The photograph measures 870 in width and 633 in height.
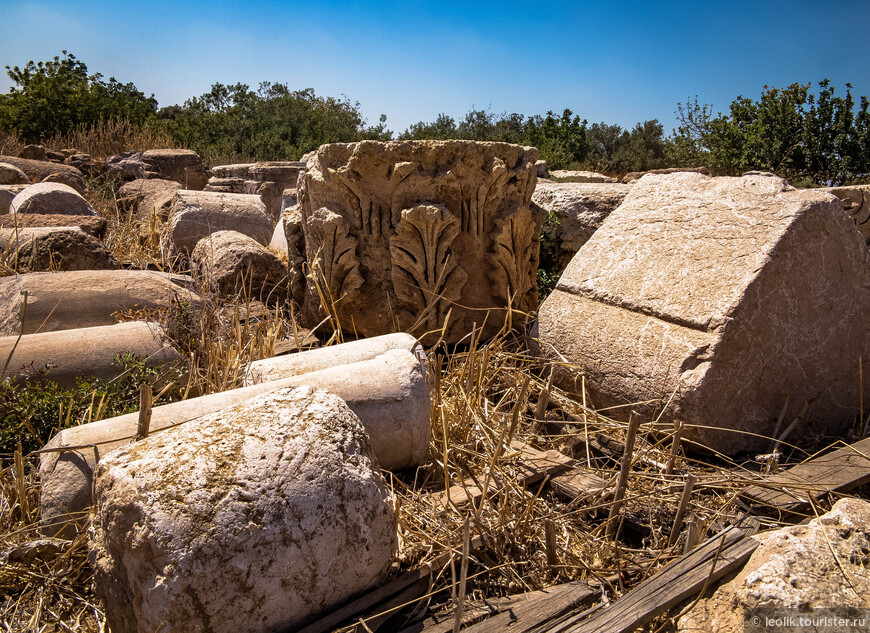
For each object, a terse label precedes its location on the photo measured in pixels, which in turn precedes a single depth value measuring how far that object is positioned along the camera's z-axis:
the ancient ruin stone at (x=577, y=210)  4.52
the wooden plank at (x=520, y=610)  1.66
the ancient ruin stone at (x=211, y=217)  5.37
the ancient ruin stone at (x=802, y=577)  1.58
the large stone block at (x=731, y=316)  2.67
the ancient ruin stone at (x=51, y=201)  5.96
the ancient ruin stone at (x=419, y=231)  3.43
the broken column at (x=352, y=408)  1.97
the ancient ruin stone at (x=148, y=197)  6.34
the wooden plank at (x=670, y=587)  1.62
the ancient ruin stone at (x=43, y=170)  8.25
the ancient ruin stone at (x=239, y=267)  4.34
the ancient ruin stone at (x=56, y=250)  4.21
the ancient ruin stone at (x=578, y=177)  7.85
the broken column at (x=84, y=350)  2.73
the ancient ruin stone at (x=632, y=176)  9.34
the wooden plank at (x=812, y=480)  2.28
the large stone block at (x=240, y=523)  1.44
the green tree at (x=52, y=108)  14.63
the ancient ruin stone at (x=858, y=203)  5.30
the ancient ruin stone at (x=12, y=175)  7.61
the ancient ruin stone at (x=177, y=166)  10.05
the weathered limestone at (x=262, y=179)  9.24
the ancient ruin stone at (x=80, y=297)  3.26
